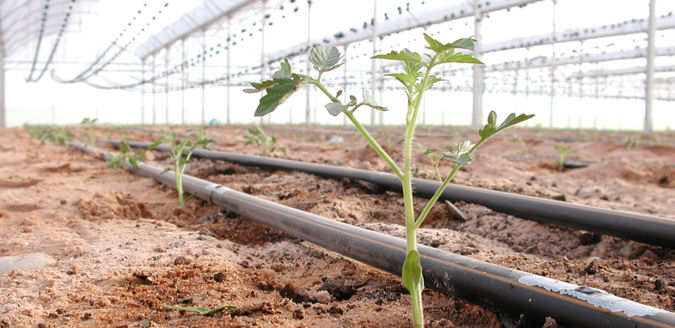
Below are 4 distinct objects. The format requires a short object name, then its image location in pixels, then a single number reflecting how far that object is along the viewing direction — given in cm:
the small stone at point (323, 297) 144
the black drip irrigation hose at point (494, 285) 105
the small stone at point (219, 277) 156
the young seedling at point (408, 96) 88
